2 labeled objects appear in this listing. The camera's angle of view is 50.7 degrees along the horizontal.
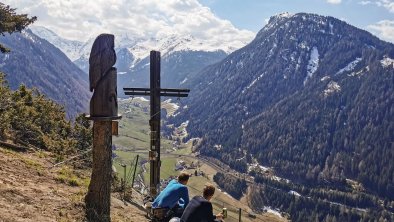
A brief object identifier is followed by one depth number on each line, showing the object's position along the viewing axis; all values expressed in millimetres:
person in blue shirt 12477
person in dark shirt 11039
